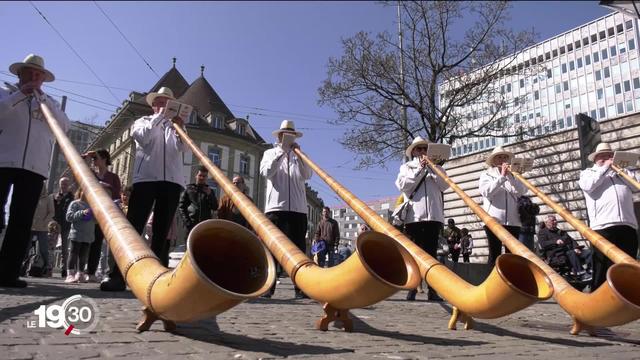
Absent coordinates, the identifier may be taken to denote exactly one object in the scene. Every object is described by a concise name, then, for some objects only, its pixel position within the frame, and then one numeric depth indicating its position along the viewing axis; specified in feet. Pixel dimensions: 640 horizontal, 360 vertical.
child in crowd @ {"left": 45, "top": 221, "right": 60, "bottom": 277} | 36.32
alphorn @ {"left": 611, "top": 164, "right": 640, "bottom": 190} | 17.32
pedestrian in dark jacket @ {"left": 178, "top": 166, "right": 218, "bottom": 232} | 22.57
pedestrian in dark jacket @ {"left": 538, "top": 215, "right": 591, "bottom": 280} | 34.27
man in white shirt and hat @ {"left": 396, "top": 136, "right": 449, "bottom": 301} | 19.19
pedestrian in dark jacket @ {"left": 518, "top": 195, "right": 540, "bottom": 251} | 23.61
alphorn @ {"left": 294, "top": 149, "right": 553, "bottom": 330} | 8.55
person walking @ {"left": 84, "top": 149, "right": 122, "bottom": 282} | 20.48
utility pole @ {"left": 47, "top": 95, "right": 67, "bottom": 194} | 53.78
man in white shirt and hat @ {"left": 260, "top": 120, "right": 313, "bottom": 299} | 18.67
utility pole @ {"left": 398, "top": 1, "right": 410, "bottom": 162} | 61.21
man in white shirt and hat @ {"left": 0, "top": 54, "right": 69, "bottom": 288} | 14.53
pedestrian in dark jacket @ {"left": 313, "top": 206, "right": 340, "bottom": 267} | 40.63
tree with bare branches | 60.08
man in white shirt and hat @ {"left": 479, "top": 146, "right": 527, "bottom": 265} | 20.22
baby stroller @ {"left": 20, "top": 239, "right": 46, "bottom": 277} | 27.02
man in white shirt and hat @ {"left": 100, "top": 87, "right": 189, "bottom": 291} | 15.35
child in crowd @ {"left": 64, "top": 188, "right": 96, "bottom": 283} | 21.85
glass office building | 209.87
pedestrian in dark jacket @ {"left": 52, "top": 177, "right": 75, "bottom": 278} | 27.94
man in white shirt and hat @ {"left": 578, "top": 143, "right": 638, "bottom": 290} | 16.81
